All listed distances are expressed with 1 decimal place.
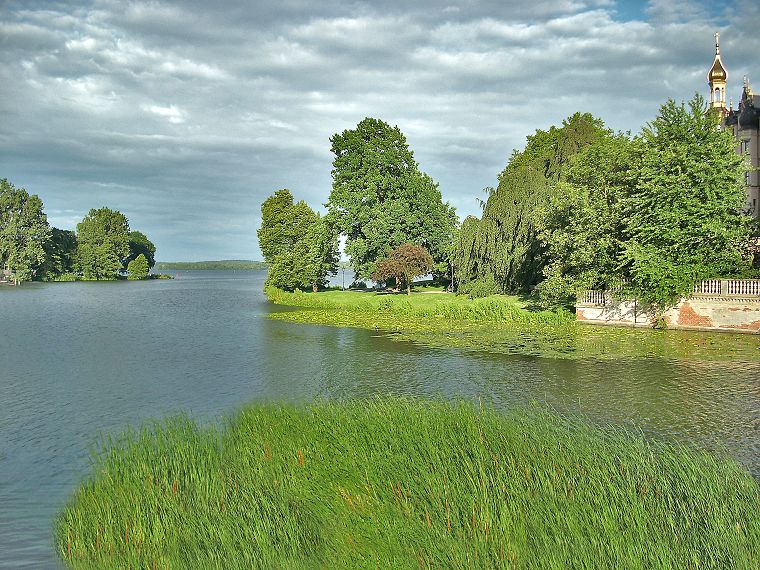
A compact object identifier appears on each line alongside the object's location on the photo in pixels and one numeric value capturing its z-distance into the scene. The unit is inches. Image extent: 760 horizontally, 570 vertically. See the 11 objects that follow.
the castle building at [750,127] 2010.3
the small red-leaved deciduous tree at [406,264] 1817.2
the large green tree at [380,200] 1971.0
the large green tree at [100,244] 4614.2
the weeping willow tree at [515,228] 1502.2
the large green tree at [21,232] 3838.6
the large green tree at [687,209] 1094.4
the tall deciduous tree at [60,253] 4249.5
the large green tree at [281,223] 2642.7
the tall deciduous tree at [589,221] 1208.2
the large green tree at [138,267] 5319.9
